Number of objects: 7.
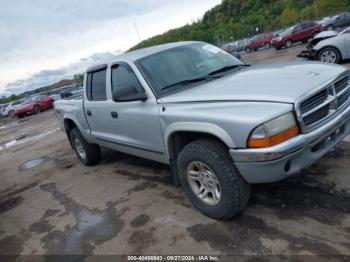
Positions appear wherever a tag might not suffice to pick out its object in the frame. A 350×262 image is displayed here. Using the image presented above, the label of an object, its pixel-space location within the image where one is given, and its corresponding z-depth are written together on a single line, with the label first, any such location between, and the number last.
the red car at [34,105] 27.52
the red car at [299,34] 27.64
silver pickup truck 2.98
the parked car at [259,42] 38.03
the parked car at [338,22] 29.27
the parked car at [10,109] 30.73
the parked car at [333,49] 10.37
